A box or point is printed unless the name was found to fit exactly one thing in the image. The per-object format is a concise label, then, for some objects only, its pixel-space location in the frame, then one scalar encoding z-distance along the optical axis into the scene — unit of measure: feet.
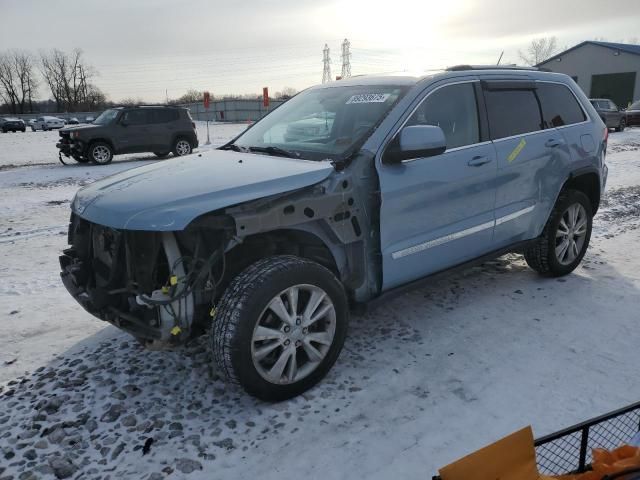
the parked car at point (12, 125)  137.80
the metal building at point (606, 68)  134.82
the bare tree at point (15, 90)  297.53
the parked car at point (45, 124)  157.58
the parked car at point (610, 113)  75.10
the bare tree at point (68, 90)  301.43
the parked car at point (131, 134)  49.26
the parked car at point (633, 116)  82.07
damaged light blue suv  8.96
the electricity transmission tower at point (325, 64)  246.06
